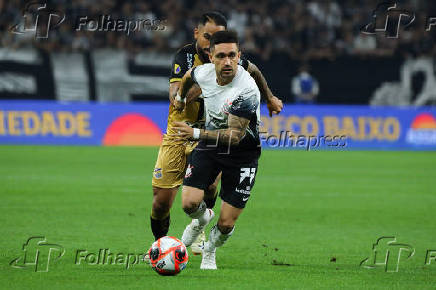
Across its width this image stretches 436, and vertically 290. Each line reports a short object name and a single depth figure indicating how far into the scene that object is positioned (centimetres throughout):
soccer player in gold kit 1734
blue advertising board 4712
